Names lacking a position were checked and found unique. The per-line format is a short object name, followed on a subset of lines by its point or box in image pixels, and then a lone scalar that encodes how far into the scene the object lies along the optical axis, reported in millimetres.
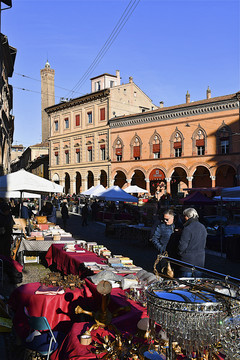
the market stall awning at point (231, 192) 10023
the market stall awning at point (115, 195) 16539
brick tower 67688
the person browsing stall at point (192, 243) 5020
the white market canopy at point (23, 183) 9305
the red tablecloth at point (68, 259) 6098
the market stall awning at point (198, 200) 18422
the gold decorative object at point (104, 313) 2871
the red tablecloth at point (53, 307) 4188
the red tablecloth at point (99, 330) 2612
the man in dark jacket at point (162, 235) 6309
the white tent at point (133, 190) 25219
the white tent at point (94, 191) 19078
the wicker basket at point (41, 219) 12421
